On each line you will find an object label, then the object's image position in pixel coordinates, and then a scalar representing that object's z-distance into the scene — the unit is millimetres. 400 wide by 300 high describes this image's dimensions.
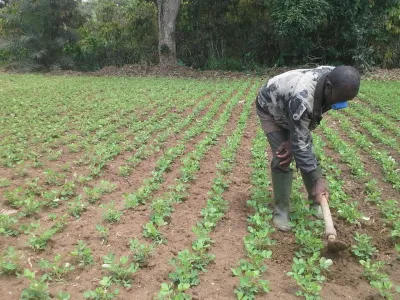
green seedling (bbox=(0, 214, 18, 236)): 3322
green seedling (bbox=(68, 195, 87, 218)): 3723
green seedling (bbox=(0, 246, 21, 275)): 2758
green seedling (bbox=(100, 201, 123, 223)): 3587
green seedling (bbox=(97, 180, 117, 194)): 4273
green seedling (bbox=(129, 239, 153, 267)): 2945
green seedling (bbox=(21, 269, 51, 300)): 2467
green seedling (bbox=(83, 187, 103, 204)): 4042
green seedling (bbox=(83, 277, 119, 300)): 2490
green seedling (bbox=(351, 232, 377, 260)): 3078
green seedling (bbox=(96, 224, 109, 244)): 3277
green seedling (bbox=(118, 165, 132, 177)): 4781
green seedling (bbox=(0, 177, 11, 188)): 4335
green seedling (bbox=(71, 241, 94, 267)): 2932
